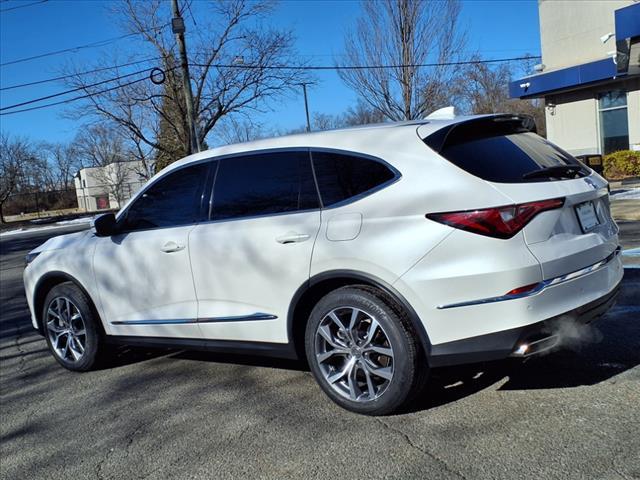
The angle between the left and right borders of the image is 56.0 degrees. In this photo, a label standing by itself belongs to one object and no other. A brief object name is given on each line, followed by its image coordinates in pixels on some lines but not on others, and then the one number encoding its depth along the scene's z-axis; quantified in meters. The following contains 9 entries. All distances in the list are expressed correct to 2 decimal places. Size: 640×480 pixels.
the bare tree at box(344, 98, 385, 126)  41.66
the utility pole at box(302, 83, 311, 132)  42.56
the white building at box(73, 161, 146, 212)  64.88
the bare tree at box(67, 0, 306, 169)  28.78
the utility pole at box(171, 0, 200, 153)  19.94
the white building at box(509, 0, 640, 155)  20.20
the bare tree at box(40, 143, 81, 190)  87.69
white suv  3.18
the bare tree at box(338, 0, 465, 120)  19.77
